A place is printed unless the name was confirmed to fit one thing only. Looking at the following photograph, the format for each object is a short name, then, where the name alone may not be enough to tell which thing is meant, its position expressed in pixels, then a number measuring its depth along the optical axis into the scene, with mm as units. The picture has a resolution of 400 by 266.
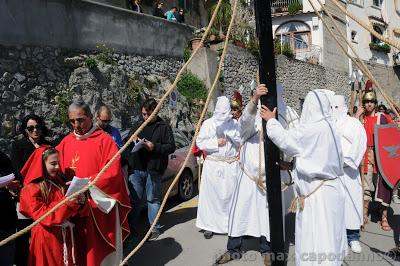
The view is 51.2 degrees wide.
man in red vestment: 3861
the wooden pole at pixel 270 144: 3264
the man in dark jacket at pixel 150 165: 5734
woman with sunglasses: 4539
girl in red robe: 3473
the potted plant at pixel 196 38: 14881
